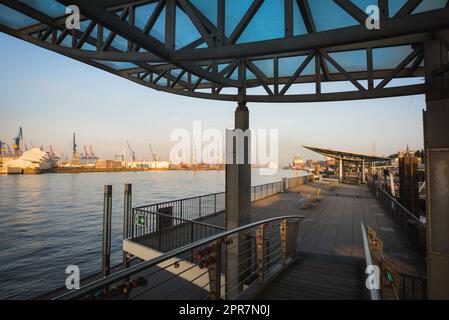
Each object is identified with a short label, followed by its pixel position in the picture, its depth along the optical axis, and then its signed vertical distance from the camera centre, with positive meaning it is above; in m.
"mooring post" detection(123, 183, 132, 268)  9.65 -1.68
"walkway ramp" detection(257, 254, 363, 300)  4.58 -2.42
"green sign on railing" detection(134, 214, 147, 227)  9.27 -2.04
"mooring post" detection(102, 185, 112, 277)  8.76 -2.28
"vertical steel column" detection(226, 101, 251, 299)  6.21 -0.61
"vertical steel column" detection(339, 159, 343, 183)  39.34 -0.36
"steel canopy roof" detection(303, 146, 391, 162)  35.38 +1.78
